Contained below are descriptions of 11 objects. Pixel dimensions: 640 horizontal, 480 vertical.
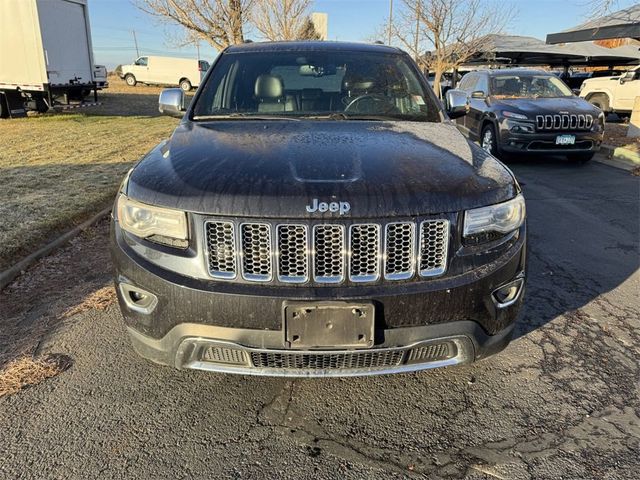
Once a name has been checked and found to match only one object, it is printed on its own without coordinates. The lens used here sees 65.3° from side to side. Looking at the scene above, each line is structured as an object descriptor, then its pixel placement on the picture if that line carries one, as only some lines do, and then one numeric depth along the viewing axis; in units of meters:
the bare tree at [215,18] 16.74
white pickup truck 14.21
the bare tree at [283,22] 23.58
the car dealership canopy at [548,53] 31.92
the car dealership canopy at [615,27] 13.98
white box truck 13.66
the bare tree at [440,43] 19.39
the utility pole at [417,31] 19.36
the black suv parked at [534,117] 8.47
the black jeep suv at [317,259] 2.07
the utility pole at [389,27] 24.42
